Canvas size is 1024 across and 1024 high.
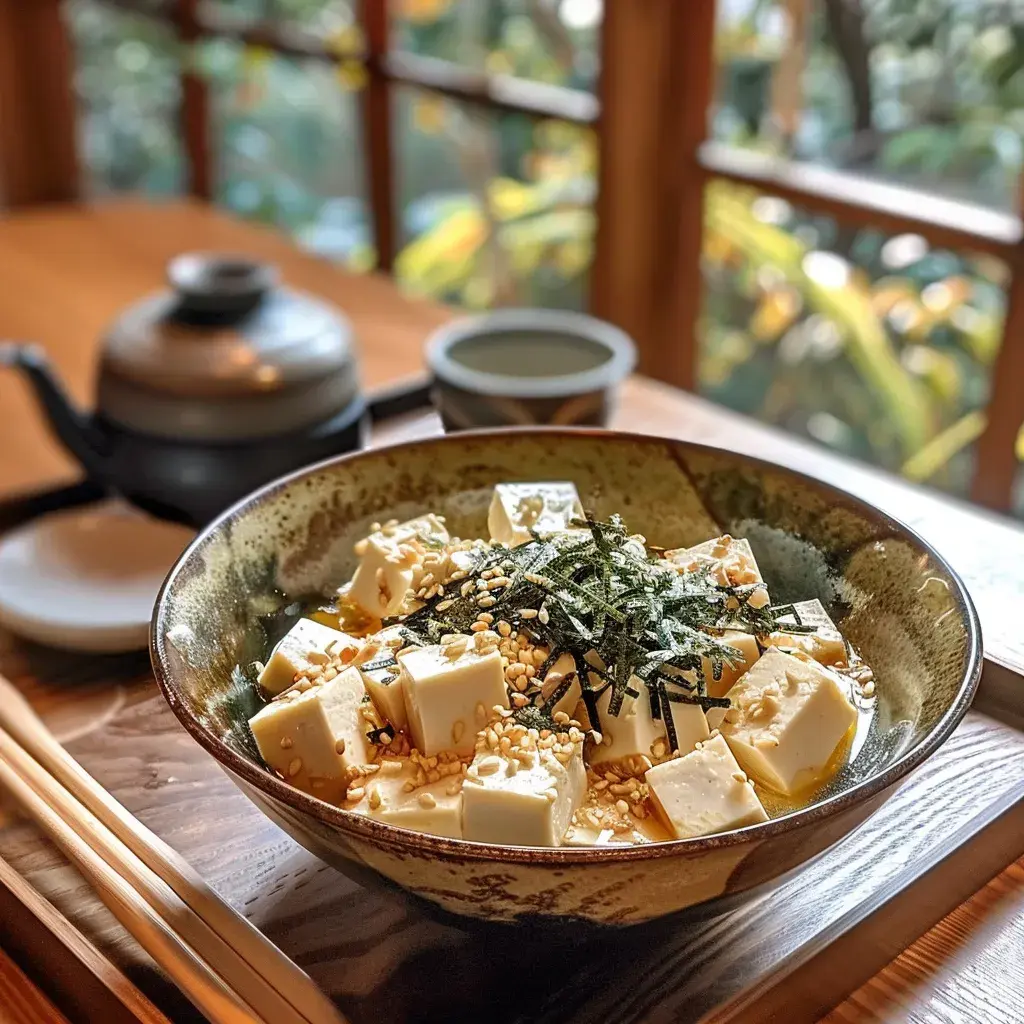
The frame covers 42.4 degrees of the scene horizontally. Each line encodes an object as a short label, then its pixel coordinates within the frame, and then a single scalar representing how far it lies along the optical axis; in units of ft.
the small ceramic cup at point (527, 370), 1.56
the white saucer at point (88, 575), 1.39
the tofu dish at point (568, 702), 0.92
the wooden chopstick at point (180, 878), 0.92
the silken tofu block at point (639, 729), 0.99
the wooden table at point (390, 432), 0.99
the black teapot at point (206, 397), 1.60
